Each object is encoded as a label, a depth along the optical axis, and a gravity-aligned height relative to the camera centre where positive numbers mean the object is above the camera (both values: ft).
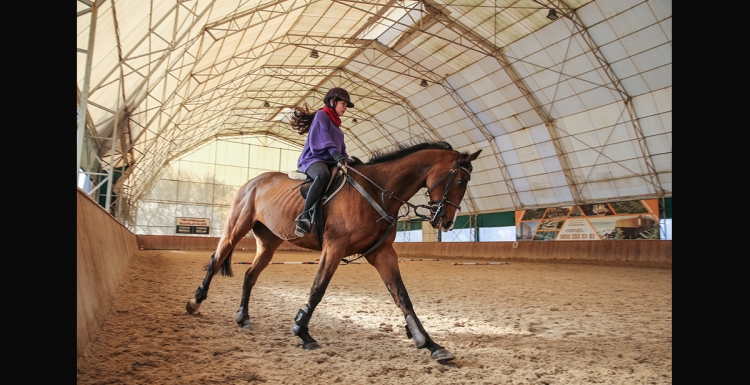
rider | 13.99 +2.33
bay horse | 13.03 +0.35
